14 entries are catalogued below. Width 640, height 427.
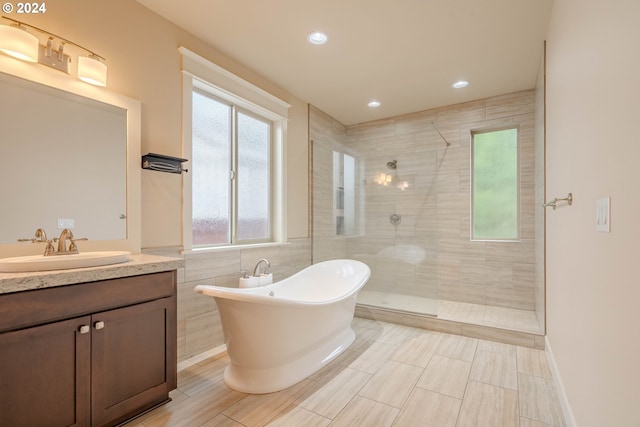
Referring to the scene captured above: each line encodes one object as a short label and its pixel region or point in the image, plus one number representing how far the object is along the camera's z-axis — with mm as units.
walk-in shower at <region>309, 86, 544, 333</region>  3426
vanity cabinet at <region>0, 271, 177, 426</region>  1194
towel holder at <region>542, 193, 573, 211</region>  1594
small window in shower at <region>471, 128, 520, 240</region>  3619
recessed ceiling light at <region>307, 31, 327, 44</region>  2399
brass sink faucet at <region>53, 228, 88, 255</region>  1596
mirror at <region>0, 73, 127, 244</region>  1558
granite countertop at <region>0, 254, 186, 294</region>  1183
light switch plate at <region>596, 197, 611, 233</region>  1043
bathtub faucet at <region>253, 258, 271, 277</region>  2787
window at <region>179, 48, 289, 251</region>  2498
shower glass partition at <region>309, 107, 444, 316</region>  3510
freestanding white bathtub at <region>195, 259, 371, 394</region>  1904
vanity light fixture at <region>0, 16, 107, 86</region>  1506
